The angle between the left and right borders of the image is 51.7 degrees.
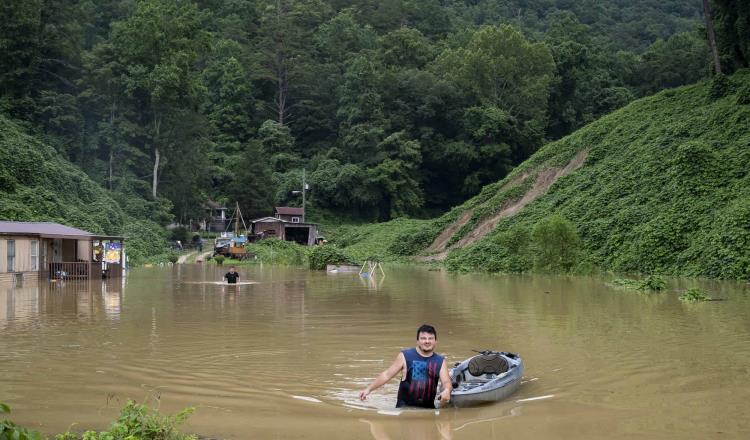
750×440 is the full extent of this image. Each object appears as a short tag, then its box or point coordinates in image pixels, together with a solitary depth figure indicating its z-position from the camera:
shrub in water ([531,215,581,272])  40.75
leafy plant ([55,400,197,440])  7.98
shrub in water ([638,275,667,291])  29.08
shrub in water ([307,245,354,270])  48.97
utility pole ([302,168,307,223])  80.59
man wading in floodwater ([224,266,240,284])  33.03
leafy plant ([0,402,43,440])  6.41
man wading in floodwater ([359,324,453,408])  10.31
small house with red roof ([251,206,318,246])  76.88
